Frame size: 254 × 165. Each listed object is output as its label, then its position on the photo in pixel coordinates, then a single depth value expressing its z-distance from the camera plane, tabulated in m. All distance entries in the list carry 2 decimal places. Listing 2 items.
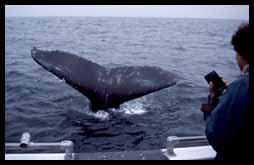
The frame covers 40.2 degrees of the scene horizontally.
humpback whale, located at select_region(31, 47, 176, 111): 5.23
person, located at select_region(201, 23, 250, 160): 2.08
